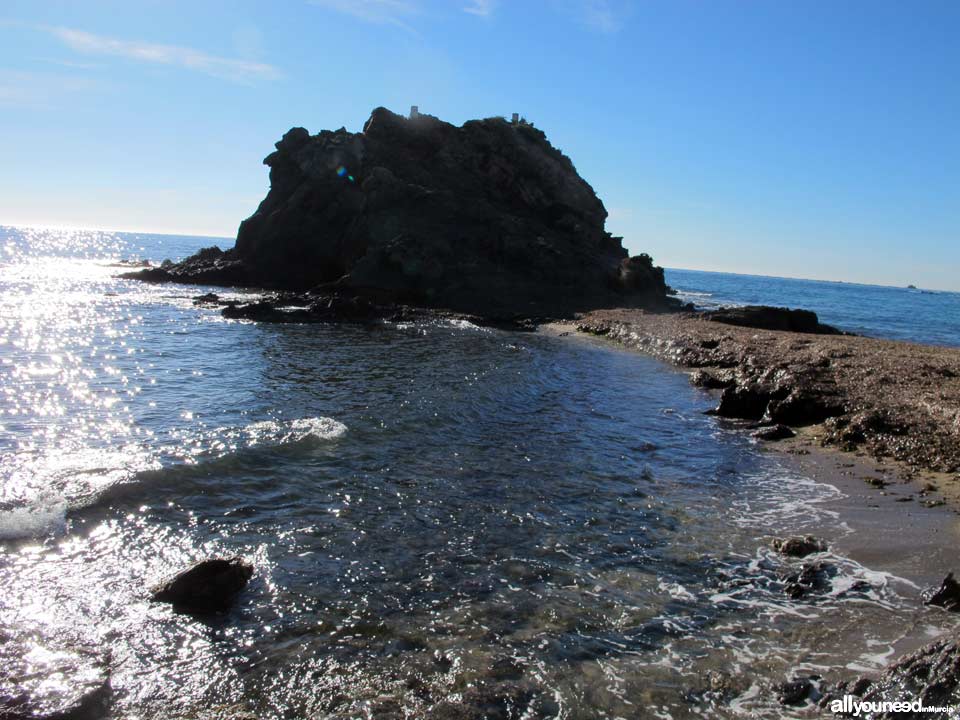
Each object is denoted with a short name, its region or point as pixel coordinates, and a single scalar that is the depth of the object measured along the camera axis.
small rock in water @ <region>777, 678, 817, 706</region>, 5.99
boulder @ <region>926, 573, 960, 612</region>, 7.50
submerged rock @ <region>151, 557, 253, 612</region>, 7.62
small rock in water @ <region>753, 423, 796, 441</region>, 16.16
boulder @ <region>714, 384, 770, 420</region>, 18.75
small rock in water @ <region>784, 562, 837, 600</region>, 8.16
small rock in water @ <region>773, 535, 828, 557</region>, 9.32
